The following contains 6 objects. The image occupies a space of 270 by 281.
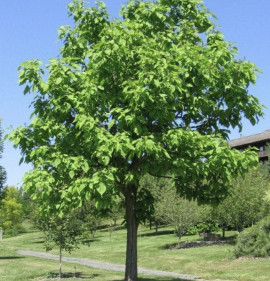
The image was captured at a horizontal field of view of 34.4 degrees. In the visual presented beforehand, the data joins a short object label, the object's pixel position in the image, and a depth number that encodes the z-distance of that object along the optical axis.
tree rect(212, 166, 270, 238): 40.47
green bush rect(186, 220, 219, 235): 53.31
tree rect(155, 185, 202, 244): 43.78
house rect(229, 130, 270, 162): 81.12
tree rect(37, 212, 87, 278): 25.33
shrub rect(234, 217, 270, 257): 29.00
